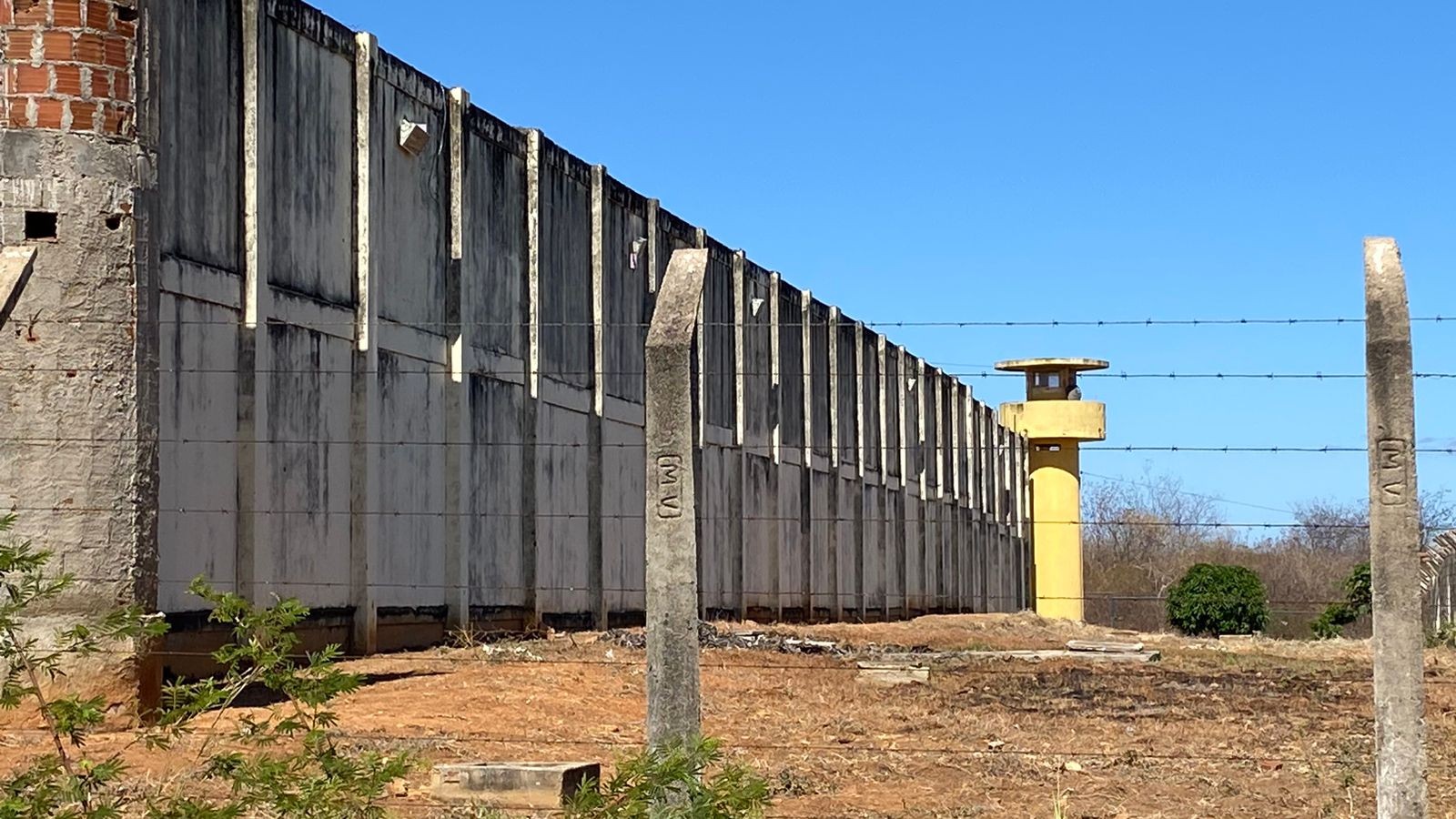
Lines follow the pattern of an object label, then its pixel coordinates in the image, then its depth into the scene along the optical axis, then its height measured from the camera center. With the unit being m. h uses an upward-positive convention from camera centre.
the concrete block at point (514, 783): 9.94 -1.21
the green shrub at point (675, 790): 6.81 -0.87
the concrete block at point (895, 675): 19.48 -1.34
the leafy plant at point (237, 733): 7.00 -0.67
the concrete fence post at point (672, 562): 7.90 -0.08
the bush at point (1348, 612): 39.84 -1.78
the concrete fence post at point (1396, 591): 7.78 -0.23
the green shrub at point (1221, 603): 50.59 -1.76
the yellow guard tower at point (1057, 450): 52.88 +2.35
